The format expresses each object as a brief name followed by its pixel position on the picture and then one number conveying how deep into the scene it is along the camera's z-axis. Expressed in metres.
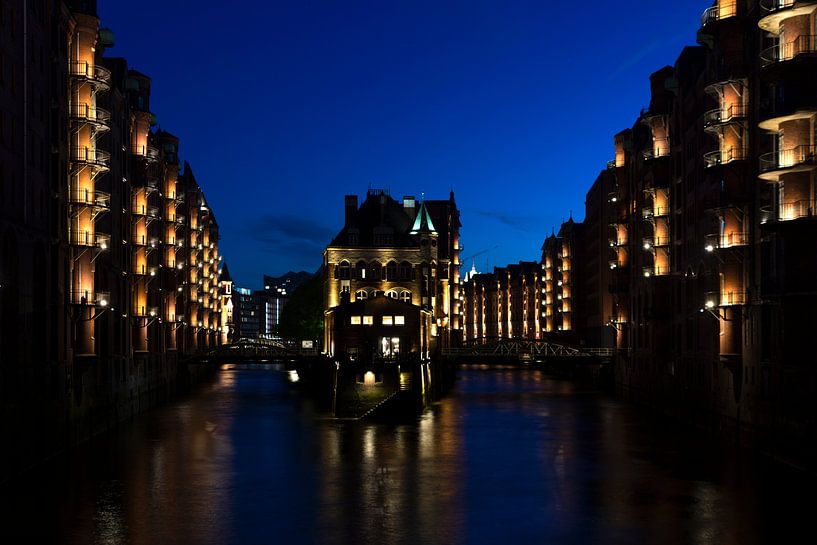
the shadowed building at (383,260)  147.75
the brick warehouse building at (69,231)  51.78
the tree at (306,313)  166.38
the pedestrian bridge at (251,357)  122.31
